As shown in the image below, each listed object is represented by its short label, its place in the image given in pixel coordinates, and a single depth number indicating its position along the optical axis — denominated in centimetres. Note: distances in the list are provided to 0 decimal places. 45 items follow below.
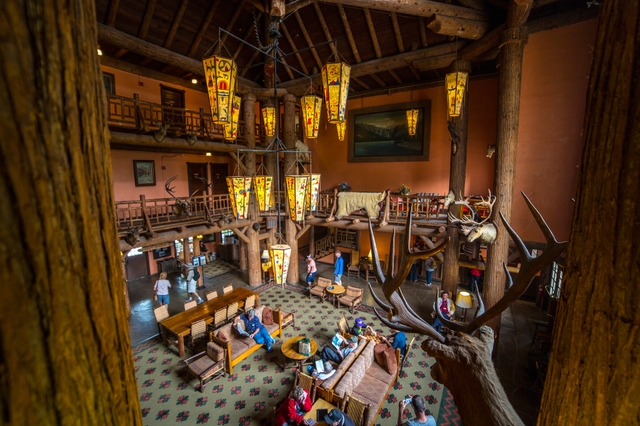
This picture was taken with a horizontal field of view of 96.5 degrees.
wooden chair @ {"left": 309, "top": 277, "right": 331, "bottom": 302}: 1041
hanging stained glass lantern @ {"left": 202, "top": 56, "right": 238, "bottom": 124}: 518
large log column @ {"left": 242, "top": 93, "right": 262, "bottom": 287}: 1042
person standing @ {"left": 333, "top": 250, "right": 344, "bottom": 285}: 1122
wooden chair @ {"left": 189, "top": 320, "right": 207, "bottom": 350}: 730
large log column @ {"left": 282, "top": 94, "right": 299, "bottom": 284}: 1089
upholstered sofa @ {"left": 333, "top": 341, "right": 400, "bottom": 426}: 522
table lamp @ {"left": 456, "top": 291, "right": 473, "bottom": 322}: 661
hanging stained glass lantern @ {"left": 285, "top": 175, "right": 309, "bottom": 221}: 599
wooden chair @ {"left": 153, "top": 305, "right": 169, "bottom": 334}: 787
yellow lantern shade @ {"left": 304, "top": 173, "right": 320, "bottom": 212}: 629
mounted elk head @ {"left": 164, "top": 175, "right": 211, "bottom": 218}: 918
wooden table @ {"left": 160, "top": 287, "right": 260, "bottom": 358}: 732
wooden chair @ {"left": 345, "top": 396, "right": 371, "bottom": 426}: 481
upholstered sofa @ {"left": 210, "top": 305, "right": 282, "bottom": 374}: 668
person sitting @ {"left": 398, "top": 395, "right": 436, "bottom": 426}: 440
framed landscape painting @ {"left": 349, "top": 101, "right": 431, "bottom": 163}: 1120
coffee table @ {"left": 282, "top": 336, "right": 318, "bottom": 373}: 667
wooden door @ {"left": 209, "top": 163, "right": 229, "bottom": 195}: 1407
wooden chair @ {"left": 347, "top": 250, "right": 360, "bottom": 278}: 1306
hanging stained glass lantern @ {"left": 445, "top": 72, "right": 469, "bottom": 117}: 634
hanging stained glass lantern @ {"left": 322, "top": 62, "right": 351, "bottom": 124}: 532
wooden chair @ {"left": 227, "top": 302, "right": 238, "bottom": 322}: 828
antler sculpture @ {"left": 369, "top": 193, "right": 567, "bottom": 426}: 212
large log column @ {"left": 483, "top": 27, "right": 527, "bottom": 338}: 642
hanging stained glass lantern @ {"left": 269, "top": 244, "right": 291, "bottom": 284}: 534
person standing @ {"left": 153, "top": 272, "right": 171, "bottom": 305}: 932
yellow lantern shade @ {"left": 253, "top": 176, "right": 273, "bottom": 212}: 616
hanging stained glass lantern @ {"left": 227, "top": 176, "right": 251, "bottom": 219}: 613
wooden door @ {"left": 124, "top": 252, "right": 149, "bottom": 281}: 1205
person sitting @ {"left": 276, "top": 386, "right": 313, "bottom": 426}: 484
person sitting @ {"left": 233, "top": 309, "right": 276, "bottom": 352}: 739
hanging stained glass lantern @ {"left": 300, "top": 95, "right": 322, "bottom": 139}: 670
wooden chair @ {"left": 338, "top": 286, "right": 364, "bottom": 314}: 962
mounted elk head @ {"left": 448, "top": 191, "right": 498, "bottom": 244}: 679
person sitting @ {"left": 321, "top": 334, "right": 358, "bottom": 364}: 655
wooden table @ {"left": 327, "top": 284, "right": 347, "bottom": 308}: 996
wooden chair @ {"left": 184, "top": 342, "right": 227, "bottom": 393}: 625
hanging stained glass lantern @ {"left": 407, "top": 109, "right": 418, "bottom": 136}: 949
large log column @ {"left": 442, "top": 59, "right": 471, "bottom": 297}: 805
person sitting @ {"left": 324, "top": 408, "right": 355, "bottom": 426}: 447
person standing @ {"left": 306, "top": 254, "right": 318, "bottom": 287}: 1104
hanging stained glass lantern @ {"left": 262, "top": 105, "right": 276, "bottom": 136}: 920
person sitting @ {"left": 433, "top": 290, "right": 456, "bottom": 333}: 792
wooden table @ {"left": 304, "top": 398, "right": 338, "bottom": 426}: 510
